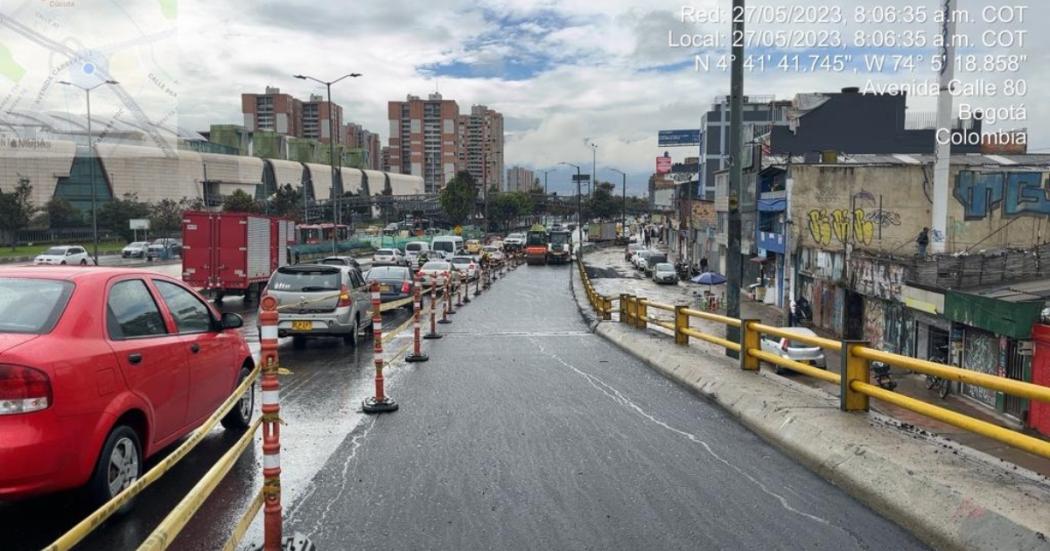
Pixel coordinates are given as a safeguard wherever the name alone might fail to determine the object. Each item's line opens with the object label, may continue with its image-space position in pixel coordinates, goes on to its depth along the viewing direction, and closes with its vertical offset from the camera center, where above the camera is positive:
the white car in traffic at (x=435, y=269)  30.26 -1.91
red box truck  24.58 -0.93
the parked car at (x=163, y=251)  56.44 -2.13
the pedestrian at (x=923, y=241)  30.99 -0.76
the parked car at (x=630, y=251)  73.47 -2.80
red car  4.17 -0.94
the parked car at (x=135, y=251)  57.62 -2.17
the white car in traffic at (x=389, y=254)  47.92 -2.04
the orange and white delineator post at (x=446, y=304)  20.55 -2.26
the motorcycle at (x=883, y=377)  19.85 -3.98
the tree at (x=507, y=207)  130.38 +2.45
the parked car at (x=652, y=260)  59.53 -2.93
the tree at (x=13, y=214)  61.38 +0.62
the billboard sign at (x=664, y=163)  157.25 +11.78
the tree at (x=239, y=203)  85.38 +2.06
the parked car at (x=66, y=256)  41.50 -1.89
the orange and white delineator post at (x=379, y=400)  8.31 -1.93
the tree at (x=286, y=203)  95.25 +2.31
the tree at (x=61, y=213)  75.69 +0.82
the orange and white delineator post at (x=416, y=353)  12.32 -2.07
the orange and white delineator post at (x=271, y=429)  4.19 -1.15
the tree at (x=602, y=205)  150.25 +3.38
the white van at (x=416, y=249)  48.63 -1.76
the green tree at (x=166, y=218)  82.56 +0.33
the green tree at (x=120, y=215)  77.88 +0.65
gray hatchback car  14.06 -1.45
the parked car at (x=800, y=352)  22.19 -3.74
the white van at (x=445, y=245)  49.84 -1.49
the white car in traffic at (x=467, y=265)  37.28 -2.13
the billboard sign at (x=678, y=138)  142.00 +15.25
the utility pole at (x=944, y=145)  30.17 +2.97
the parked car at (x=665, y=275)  51.84 -3.50
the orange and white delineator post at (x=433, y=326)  15.88 -2.12
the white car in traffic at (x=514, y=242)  72.96 -1.99
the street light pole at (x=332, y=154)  40.12 +3.87
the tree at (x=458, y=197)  105.94 +3.33
